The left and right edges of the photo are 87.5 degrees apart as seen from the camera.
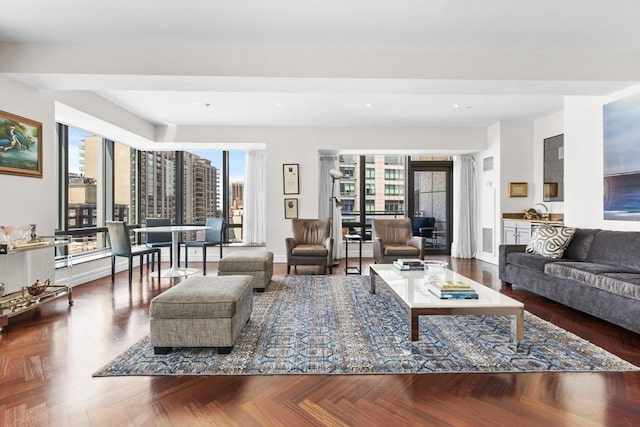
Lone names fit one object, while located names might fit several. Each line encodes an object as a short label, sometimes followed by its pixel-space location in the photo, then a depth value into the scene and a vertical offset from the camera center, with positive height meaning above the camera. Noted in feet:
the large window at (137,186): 16.65 +1.52
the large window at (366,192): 24.70 +1.32
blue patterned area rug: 7.02 -3.30
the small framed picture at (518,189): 20.34 +1.24
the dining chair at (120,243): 14.61 -1.46
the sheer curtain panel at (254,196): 22.75 +0.94
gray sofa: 9.05 -2.08
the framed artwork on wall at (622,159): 12.14 +1.88
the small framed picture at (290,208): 21.20 +0.12
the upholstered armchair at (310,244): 16.58 -1.82
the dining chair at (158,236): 18.92 -1.50
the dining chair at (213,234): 18.75 -1.41
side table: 16.57 -3.21
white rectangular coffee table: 7.64 -2.21
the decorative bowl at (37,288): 10.75 -2.53
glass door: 25.05 +0.57
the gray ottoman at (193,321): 7.52 -2.52
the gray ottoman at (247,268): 13.20 -2.30
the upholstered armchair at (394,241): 16.26 -1.65
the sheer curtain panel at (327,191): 22.41 +1.26
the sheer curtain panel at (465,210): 23.07 -0.04
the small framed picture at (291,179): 21.15 +1.95
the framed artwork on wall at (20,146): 10.71 +2.18
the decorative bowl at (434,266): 11.21 -1.90
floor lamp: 18.16 +1.89
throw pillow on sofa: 12.73 -1.22
